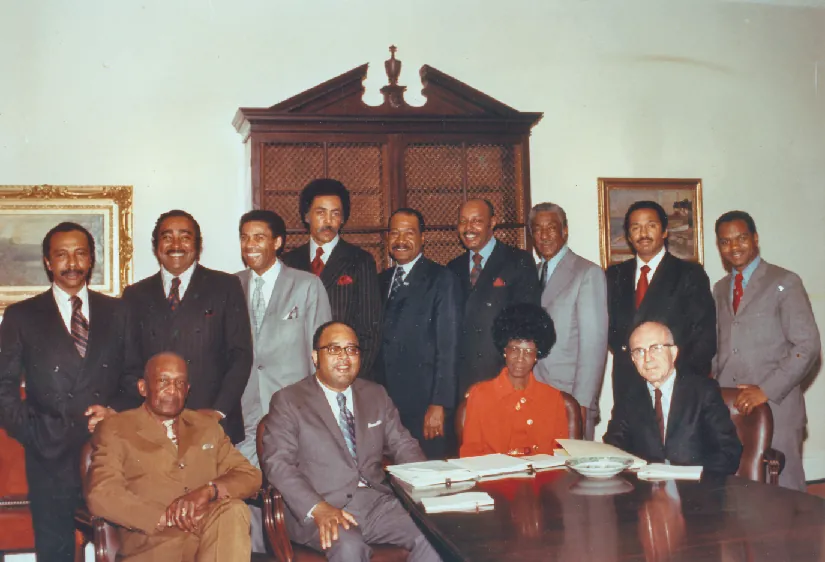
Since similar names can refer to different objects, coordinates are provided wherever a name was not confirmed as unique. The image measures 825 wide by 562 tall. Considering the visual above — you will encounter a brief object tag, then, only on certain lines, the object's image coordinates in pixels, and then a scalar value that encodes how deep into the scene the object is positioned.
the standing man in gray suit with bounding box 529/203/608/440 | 4.14
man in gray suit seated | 3.00
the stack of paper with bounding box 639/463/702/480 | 2.60
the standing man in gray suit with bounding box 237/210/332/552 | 3.87
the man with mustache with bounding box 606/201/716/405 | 4.01
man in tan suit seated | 2.93
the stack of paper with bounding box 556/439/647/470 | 2.80
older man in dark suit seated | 3.02
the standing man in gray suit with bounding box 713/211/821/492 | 3.98
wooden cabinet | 4.92
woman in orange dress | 3.40
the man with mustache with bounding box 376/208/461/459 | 4.02
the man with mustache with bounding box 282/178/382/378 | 4.07
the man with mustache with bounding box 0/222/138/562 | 3.49
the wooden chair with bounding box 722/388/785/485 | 3.12
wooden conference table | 1.89
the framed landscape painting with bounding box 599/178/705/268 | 5.80
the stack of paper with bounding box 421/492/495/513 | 2.33
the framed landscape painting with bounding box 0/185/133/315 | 4.91
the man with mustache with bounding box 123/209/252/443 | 3.72
